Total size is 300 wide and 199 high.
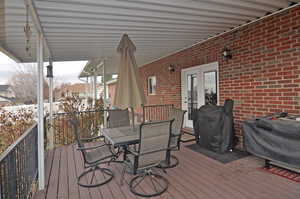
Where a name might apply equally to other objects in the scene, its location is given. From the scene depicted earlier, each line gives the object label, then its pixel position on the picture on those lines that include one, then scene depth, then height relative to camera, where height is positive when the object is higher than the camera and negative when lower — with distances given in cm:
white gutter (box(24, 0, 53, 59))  224 +125
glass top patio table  256 -60
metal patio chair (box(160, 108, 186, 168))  312 -64
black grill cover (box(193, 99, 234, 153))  355 -62
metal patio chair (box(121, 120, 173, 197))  220 -70
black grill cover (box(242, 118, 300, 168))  241 -66
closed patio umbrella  282 +28
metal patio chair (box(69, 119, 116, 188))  251 -92
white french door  473 +31
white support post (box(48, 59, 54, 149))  448 -51
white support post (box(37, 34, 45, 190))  252 -24
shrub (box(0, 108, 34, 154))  217 -37
